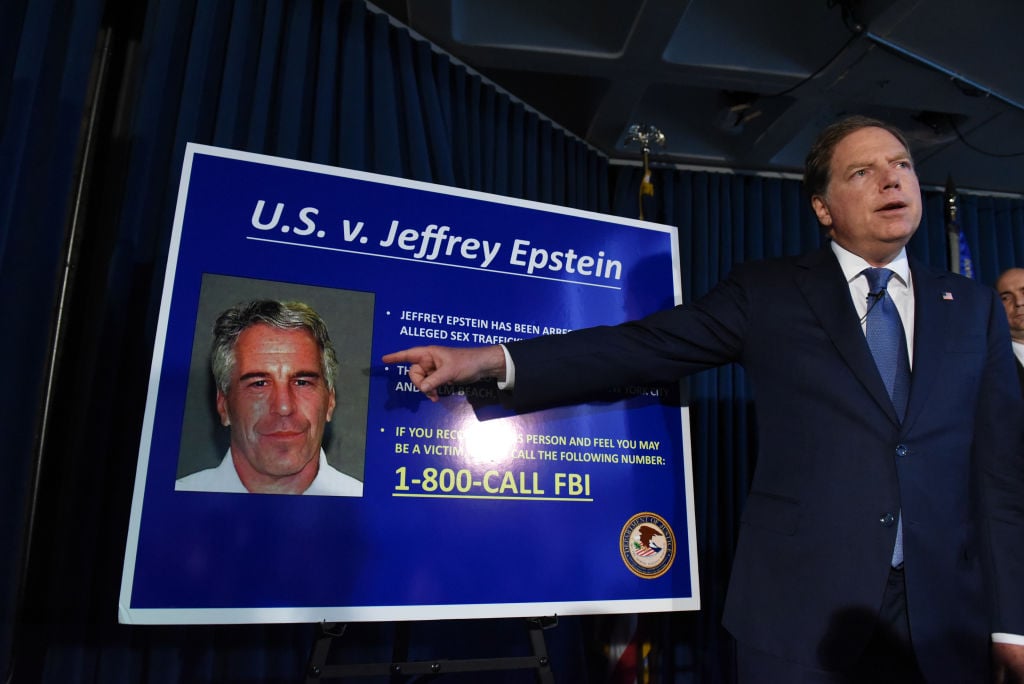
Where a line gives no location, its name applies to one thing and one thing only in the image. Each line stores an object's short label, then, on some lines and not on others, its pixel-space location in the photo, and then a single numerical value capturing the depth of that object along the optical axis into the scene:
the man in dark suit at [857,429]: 1.25
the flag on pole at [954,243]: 2.38
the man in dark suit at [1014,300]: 2.76
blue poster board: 1.33
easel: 1.35
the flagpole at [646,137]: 3.03
